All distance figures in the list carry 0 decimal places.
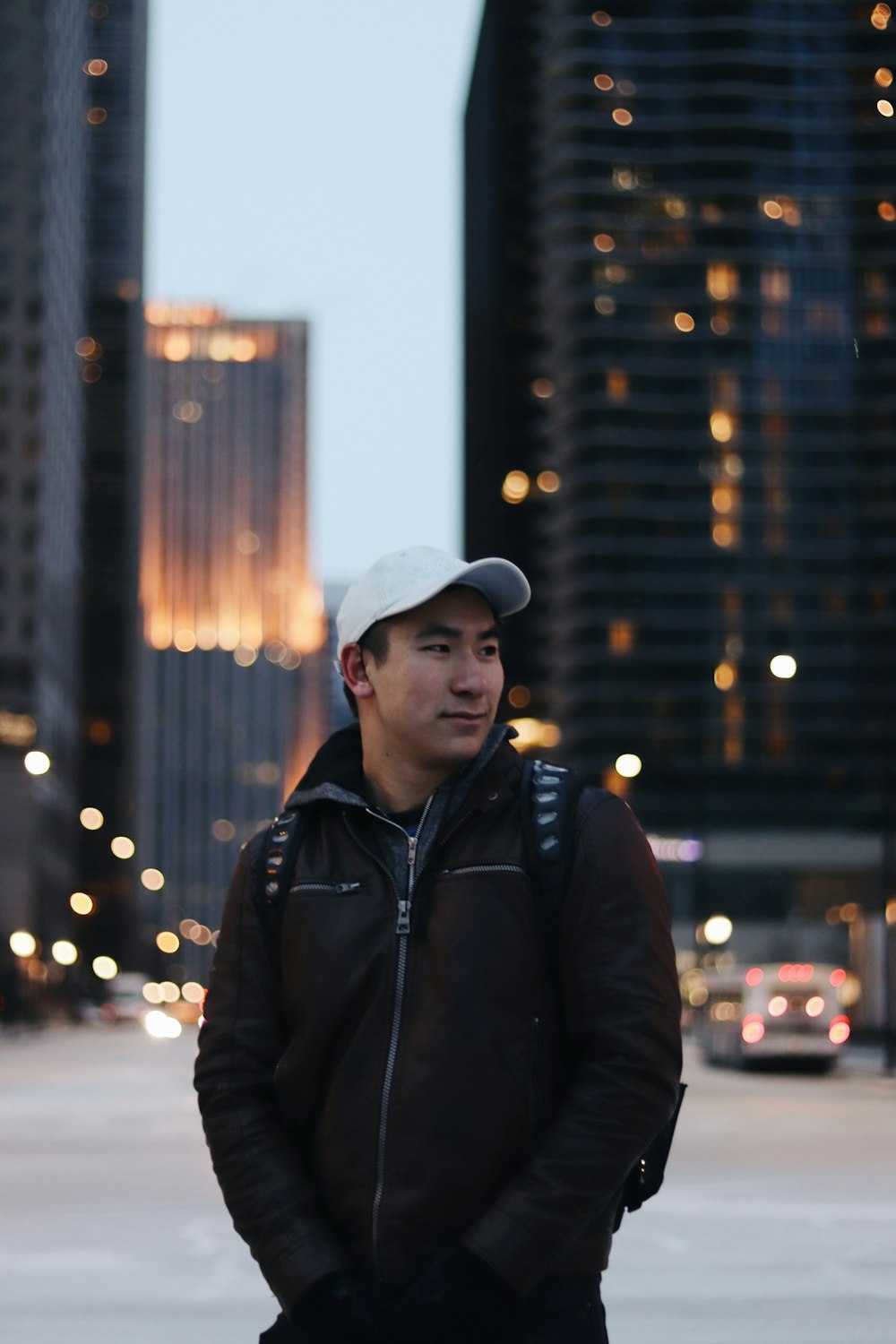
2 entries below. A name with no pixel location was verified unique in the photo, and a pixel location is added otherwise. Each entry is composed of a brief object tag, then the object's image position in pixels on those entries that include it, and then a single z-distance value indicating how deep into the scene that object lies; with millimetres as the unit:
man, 3467
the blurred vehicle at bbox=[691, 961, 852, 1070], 42250
